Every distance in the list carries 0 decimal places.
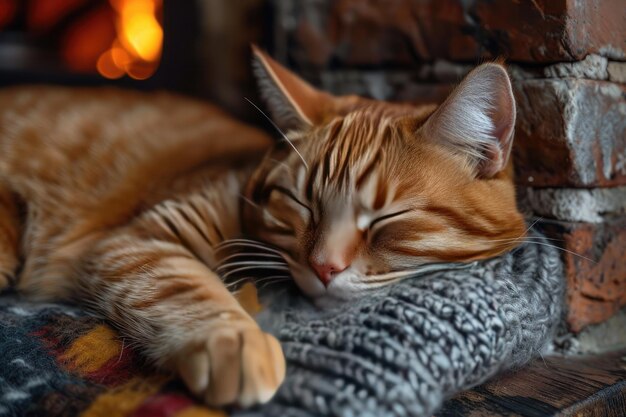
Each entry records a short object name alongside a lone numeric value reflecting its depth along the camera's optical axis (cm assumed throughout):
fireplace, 66
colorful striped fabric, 30
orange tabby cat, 34
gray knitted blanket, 30
